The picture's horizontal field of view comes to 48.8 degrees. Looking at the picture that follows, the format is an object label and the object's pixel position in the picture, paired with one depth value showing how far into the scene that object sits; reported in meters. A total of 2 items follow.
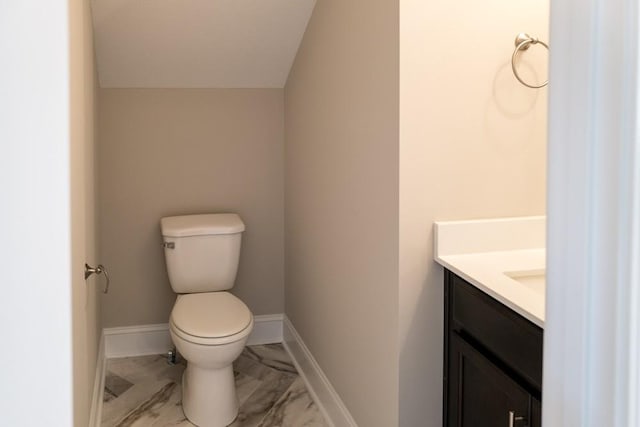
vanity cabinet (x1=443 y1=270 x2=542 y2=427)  1.61
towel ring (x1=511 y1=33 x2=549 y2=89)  2.06
